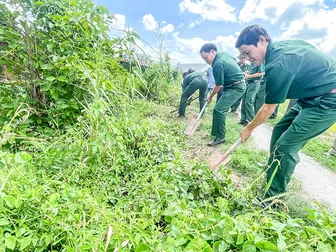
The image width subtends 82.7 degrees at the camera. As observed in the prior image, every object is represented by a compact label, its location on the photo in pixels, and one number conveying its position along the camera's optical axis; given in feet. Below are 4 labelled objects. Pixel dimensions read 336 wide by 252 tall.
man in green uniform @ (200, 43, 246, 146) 11.16
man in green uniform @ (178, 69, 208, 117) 16.53
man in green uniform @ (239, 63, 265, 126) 15.24
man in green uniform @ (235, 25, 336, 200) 5.29
